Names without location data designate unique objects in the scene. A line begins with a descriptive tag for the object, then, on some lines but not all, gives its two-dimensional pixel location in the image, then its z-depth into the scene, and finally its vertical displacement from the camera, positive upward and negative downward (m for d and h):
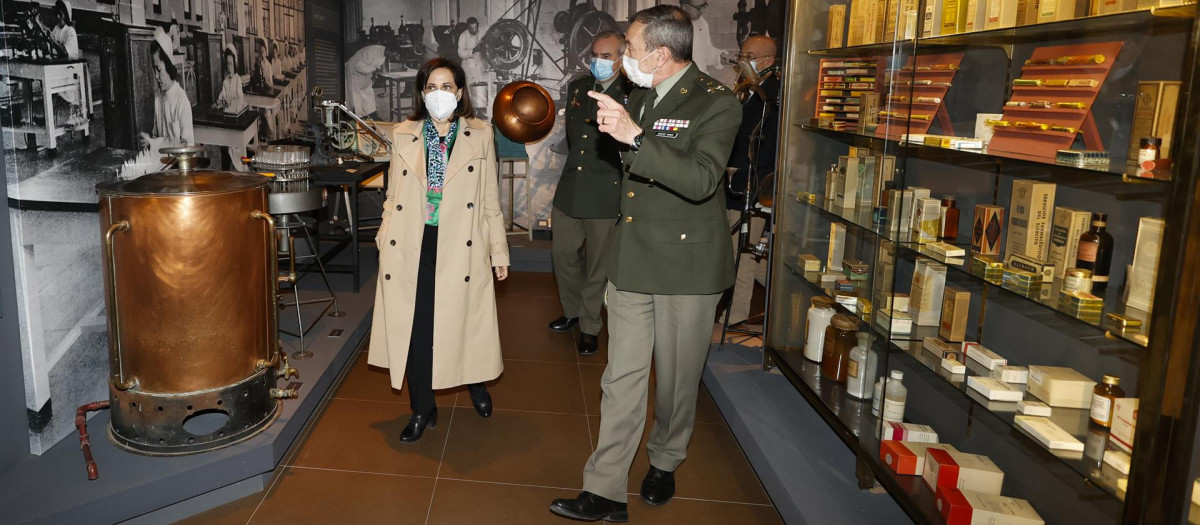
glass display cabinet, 1.79 -0.31
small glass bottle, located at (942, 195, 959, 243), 2.95 -0.25
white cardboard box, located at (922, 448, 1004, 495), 2.67 -1.05
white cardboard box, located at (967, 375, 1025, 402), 2.49 -0.73
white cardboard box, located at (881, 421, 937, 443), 3.01 -1.04
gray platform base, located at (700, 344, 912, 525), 2.89 -1.24
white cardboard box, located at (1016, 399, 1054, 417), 2.36 -0.74
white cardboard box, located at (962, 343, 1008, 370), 2.62 -0.67
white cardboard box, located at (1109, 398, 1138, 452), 1.99 -0.66
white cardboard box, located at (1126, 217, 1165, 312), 1.89 -0.25
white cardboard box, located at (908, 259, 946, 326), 3.04 -0.54
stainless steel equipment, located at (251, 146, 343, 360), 4.23 -0.33
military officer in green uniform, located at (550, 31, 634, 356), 4.84 -0.36
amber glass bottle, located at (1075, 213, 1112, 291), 2.24 -0.27
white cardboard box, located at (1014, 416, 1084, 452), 2.17 -0.76
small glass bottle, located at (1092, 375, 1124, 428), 2.19 -0.65
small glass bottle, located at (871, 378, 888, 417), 3.05 -0.96
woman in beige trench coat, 3.34 -0.47
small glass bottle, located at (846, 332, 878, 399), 3.44 -0.95
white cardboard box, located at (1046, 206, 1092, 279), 2.34 -0.24
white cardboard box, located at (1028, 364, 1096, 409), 2.36 -0.68
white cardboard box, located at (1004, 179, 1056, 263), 2.50 -0.21
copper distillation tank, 2.79 -0.63
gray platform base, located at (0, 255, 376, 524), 2.66 -1.23
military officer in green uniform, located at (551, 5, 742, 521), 2.60 -0.37
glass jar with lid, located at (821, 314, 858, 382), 3.70 -0.90
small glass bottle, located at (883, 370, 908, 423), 3.10 -0.95
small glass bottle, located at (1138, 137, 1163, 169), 1.91 +0.01
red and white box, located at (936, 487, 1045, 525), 2.46 -1.09
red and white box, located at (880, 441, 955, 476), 2.83 -1.07
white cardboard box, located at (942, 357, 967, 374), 2.74 -0.72
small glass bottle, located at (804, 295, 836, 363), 4.02 -0.89
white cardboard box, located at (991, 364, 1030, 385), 2.56 -0.69
